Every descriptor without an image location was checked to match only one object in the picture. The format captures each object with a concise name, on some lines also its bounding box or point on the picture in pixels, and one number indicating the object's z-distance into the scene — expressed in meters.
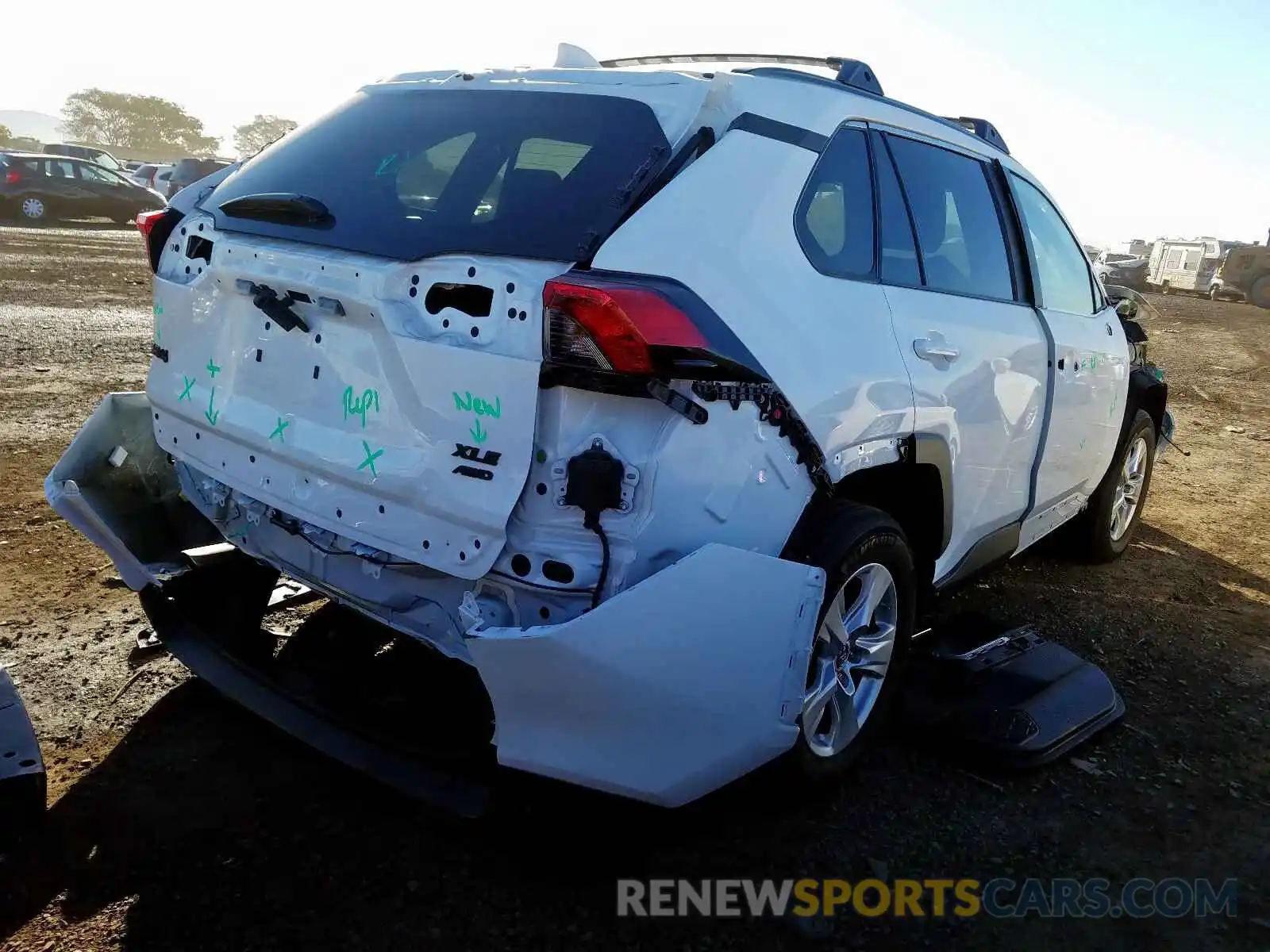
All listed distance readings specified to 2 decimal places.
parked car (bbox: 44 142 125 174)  27.62
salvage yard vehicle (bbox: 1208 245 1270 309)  28.44
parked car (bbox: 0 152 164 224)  21.67
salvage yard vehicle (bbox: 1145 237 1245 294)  30.52
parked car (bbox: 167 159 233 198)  26.17
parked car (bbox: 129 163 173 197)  27.89
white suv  2.21
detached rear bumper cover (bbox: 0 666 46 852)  2.40
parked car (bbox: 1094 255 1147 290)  31.33
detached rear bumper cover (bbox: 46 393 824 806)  2.11
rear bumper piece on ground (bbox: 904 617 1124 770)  3.24
